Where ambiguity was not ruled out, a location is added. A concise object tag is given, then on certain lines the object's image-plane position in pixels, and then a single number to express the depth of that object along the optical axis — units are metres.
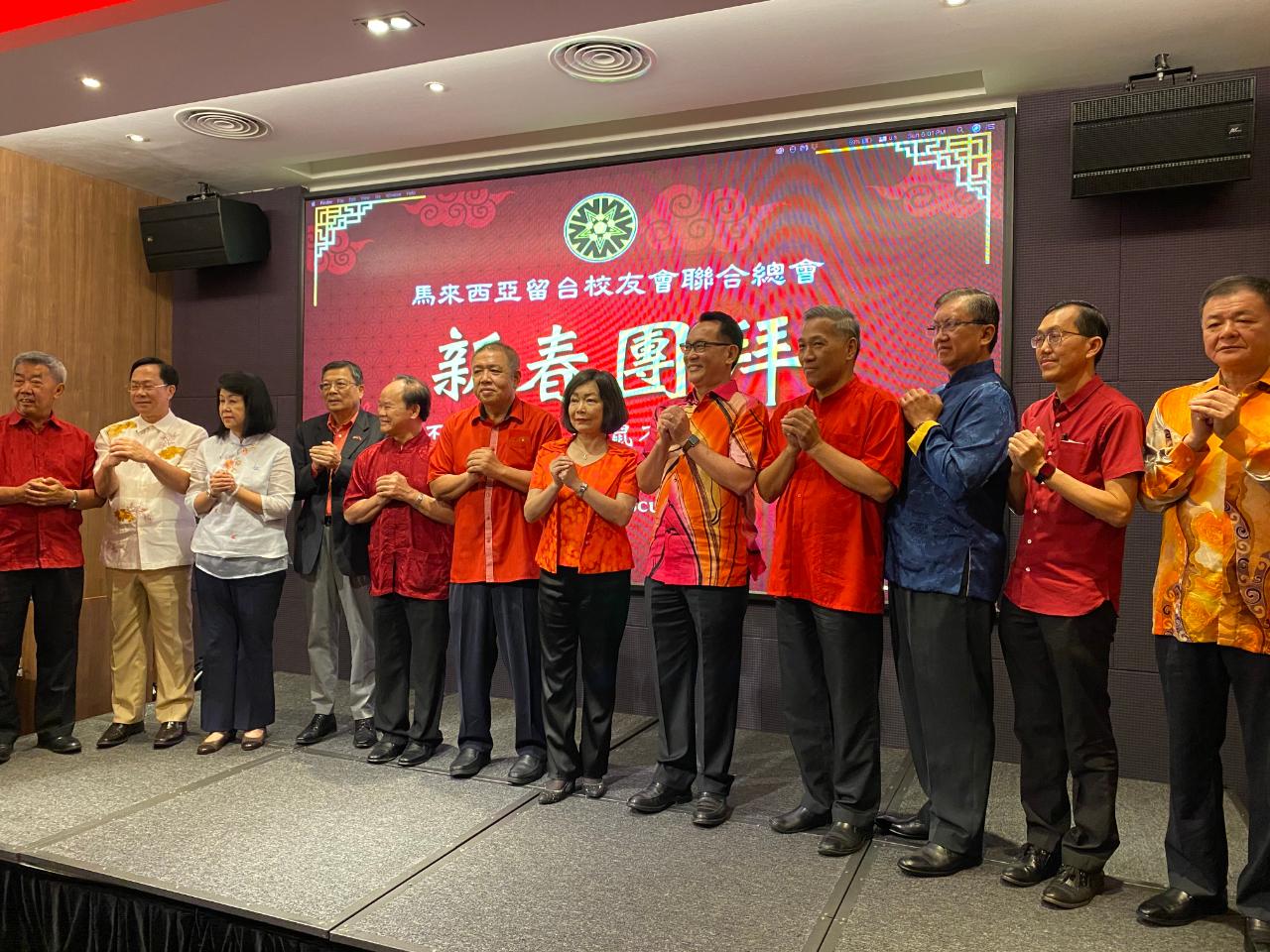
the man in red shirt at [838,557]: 2.72
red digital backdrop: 3.92
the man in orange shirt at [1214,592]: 2.18
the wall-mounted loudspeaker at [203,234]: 5.12
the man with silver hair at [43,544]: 3.67
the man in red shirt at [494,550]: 3.35
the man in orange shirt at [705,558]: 2.94
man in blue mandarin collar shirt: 2.56
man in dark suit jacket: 3.84
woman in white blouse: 3.70
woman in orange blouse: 3.16
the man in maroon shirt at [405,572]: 3.53
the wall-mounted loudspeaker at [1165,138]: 3.31
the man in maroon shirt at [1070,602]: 2.39
